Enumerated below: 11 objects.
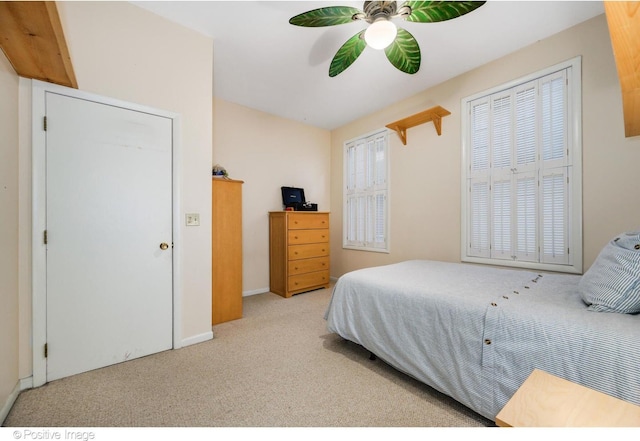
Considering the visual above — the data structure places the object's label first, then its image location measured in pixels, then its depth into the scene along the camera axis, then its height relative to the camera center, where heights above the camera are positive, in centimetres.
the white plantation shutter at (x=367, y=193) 377 +42
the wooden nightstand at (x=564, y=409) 63 -49
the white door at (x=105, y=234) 173 -10
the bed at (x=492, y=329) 107 -56
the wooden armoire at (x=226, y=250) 269 -32
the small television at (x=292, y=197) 408 +36
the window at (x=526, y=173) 221 +44
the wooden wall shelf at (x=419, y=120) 296 +122
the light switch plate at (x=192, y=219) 224 +1
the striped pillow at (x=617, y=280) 119 -29
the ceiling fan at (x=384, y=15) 152 +125
